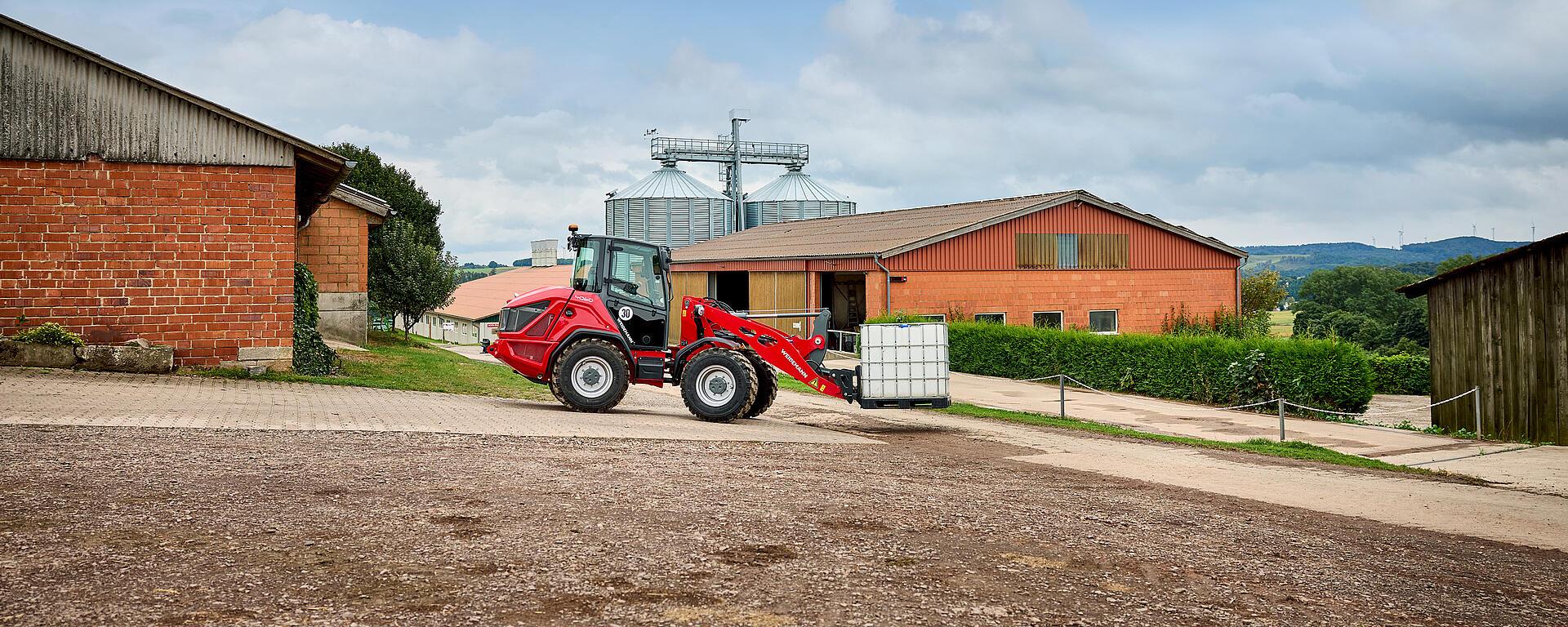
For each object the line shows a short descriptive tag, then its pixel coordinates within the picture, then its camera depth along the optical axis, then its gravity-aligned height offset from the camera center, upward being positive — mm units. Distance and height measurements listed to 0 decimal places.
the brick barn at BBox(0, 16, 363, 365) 17047 +2017
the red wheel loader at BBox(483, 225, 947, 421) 15969 -38
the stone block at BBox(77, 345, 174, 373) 17000 -204
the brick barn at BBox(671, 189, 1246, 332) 32875 +2255
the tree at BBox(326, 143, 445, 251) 46969 +6414
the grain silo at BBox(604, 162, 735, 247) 56062 +6348
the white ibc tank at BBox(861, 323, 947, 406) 16125 -322
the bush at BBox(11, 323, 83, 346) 16875 +127
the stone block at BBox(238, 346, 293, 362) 17938 -157
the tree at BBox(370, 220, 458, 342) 36125 +2156
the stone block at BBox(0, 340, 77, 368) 16734 -148
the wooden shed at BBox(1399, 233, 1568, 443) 16172 -13
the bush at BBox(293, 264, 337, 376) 18938 +113
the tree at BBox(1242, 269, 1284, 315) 50594 +2109
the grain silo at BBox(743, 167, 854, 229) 58156 +7021
